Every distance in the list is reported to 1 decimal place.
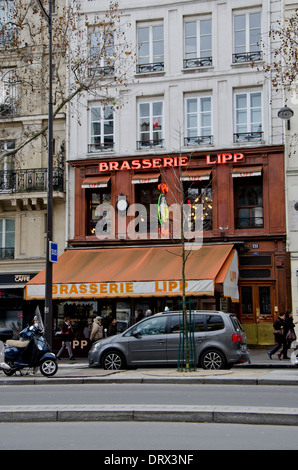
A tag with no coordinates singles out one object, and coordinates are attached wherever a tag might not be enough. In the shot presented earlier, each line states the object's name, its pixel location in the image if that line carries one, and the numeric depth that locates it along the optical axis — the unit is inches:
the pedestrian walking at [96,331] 874.8
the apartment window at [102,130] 1071.0
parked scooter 663.1
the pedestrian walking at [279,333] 782.5
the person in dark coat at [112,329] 903.1
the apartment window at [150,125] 1048.8
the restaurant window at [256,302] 965.2
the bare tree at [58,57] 1059.9
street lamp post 759.1
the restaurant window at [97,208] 1053.8
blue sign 772.6
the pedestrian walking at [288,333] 783.7
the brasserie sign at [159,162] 995.9
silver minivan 673.6
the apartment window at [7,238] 1080.2
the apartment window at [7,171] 1083.3
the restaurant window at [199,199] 1012.5
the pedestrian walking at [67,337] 867.4
